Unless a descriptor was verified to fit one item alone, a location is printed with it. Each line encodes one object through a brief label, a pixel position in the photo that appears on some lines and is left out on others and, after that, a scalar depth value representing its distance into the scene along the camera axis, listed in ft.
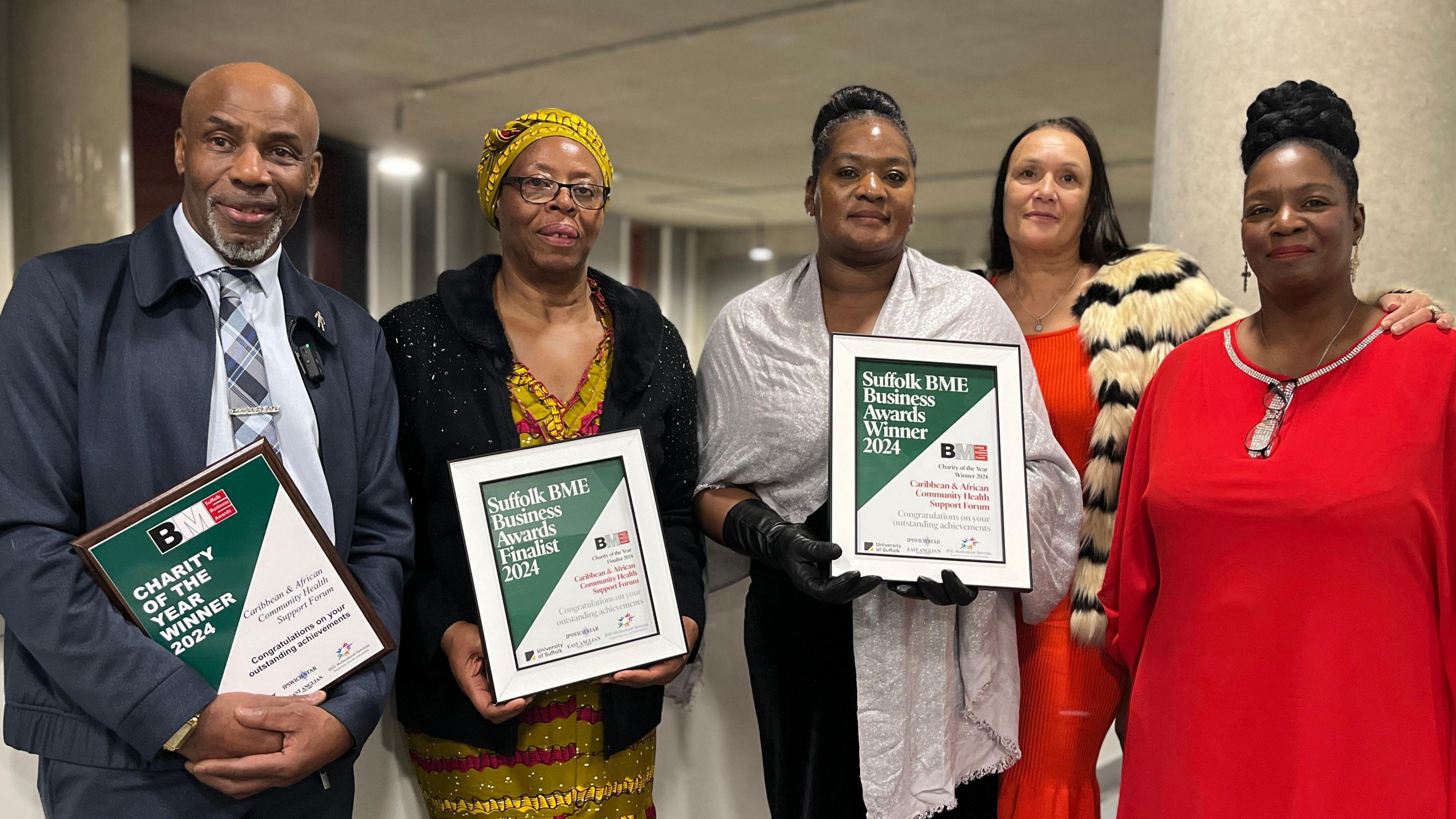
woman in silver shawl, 6.37
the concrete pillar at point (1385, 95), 9.17
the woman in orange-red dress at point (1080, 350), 7.02
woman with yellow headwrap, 6.03
